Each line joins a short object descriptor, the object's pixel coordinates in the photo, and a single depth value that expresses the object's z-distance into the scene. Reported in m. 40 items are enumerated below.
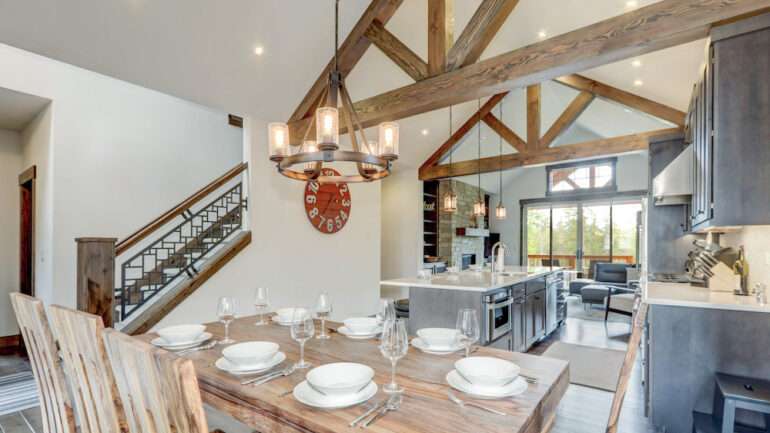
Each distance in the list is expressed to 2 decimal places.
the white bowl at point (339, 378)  1.19
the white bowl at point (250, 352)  1.46
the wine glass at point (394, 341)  1.27
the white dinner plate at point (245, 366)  1.45
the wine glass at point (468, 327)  1.48
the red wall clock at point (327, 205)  5.08
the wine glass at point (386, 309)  1.78
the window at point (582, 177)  9.40
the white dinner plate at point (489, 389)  1.24
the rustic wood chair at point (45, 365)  1.43
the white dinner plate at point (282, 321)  2.29
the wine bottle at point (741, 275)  2.58
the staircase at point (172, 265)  3.43
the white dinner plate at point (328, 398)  1.17
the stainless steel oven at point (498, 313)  3.38
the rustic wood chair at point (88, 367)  1.14
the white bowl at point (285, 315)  2.32
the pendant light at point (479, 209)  5.60
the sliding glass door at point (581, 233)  9.24
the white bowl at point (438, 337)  1.73
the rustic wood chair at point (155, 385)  0.78
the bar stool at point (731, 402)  1.89
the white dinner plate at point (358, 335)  1.99
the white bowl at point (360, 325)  2.02
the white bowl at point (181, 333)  1.82
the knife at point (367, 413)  1.07
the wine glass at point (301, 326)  1.47
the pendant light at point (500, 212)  5.85
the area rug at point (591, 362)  3.54
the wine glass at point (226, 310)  1.88
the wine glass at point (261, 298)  2.14
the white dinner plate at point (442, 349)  1.72
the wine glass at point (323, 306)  1.87
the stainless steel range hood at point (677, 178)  3.07
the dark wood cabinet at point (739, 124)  2.17
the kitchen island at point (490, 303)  3.39
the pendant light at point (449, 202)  5.40
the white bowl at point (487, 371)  1.26
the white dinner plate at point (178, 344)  1.79
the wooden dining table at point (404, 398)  1.08
